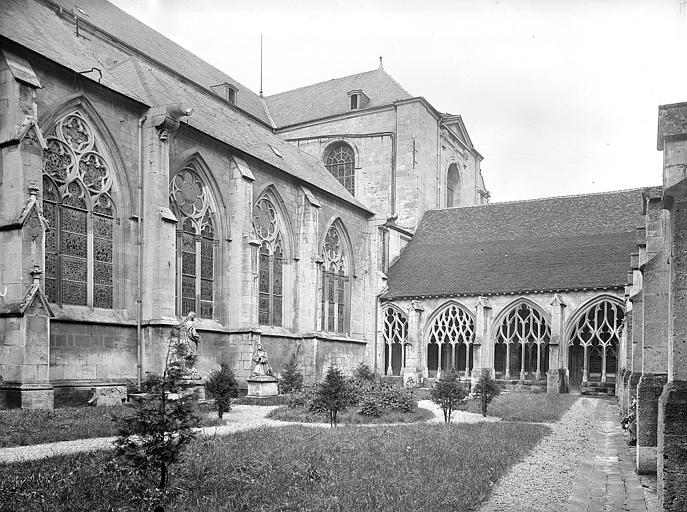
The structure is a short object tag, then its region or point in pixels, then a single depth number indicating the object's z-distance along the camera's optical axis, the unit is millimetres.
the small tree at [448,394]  14555
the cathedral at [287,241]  13125
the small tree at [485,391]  15789
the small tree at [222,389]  13812
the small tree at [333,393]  13078
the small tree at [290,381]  19891
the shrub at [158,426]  6070
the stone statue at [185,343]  14825
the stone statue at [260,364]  19047
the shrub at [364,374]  22347
